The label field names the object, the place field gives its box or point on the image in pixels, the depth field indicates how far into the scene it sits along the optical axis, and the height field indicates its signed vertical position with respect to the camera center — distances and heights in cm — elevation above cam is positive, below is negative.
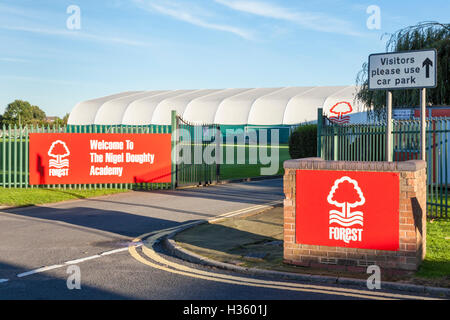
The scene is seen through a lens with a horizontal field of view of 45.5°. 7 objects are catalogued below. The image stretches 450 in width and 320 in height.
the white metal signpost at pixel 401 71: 828 +135
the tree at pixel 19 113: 10431 +876
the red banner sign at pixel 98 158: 1750 -3
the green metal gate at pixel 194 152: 1880 +18
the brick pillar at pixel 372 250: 679 -96
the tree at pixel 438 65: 2205 +383
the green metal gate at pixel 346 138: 1297 +46
